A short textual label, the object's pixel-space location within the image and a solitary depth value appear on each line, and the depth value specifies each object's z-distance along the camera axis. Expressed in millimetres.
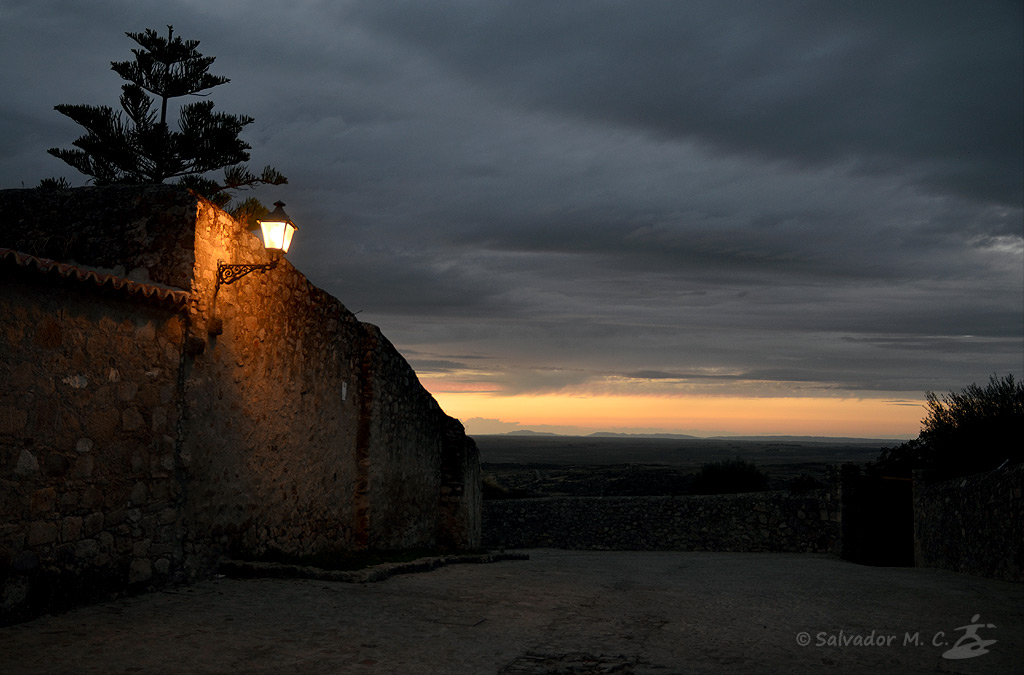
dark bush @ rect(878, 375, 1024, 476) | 14750
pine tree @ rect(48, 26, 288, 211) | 17125
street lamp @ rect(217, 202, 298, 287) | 8422
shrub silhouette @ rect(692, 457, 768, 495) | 31344
